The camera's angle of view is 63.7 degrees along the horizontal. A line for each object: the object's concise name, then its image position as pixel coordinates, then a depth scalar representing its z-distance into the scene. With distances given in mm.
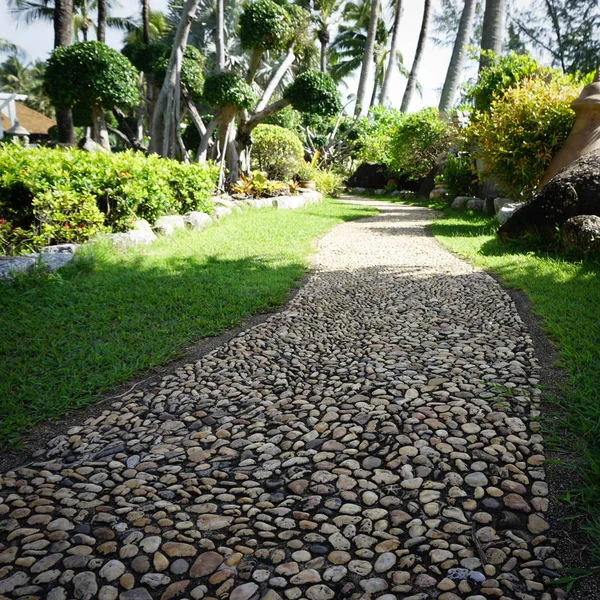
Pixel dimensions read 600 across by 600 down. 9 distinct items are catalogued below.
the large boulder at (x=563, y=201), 6383
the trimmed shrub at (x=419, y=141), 16688
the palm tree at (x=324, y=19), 25344
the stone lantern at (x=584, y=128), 7625
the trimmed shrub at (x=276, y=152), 15570
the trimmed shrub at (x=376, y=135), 21500
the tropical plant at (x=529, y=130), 8344
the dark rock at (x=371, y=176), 20719
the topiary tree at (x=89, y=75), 9641
